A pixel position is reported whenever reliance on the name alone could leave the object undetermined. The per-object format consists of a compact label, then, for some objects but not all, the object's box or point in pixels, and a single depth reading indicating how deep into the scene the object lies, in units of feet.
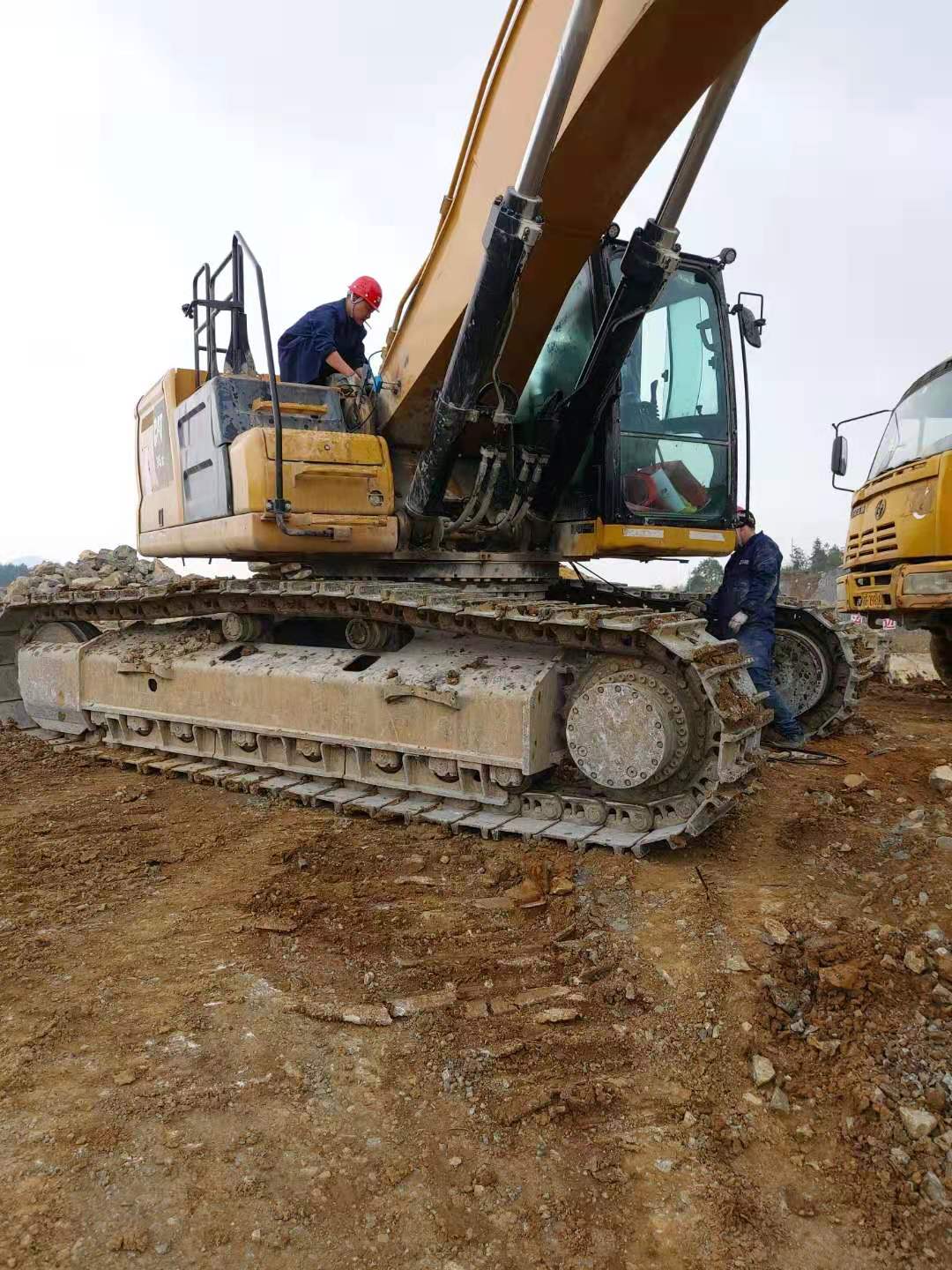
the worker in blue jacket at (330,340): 19.70
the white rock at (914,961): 10.20
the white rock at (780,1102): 8.30
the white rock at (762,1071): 8.69
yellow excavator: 14.29
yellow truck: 27.20
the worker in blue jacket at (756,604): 21.74
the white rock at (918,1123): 7.73
